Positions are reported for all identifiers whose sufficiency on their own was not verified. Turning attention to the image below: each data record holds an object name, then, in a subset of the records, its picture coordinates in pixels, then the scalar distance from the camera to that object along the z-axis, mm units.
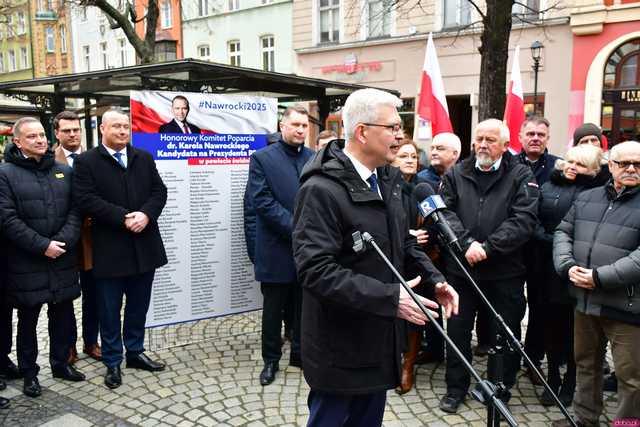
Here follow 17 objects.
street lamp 15883
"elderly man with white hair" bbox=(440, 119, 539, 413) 3846
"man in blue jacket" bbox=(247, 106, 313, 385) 4500
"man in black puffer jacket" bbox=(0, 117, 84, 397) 4102
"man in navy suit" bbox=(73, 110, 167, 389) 4309
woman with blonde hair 3928
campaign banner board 4910
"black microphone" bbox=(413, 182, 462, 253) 2832
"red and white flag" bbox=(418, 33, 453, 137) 6297
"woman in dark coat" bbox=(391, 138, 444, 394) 4246
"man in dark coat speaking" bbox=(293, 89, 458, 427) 2266
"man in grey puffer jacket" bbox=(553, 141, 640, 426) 3260
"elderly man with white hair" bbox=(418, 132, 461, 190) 4820
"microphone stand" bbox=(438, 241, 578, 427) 2298
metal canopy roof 5459
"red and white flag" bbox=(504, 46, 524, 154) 6758
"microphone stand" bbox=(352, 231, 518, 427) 2055
